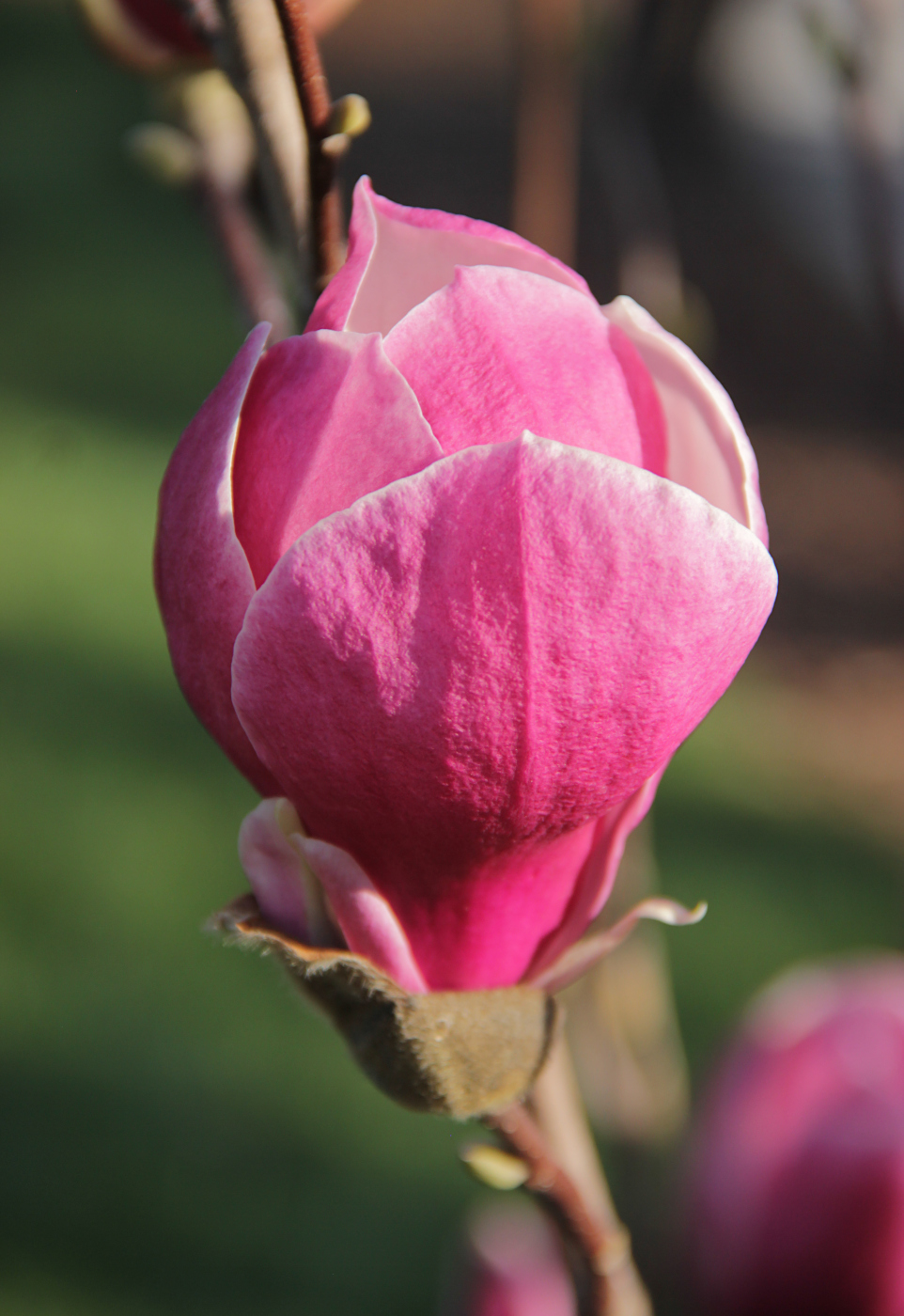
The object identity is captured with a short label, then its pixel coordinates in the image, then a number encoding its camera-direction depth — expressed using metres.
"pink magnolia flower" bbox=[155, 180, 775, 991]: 0.58
